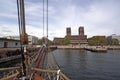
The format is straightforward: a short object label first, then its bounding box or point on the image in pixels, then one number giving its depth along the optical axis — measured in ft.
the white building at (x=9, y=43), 61.48
